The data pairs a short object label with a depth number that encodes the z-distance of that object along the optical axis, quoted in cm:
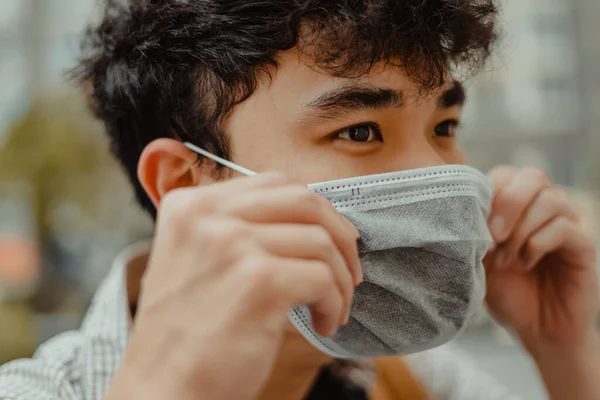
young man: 39
